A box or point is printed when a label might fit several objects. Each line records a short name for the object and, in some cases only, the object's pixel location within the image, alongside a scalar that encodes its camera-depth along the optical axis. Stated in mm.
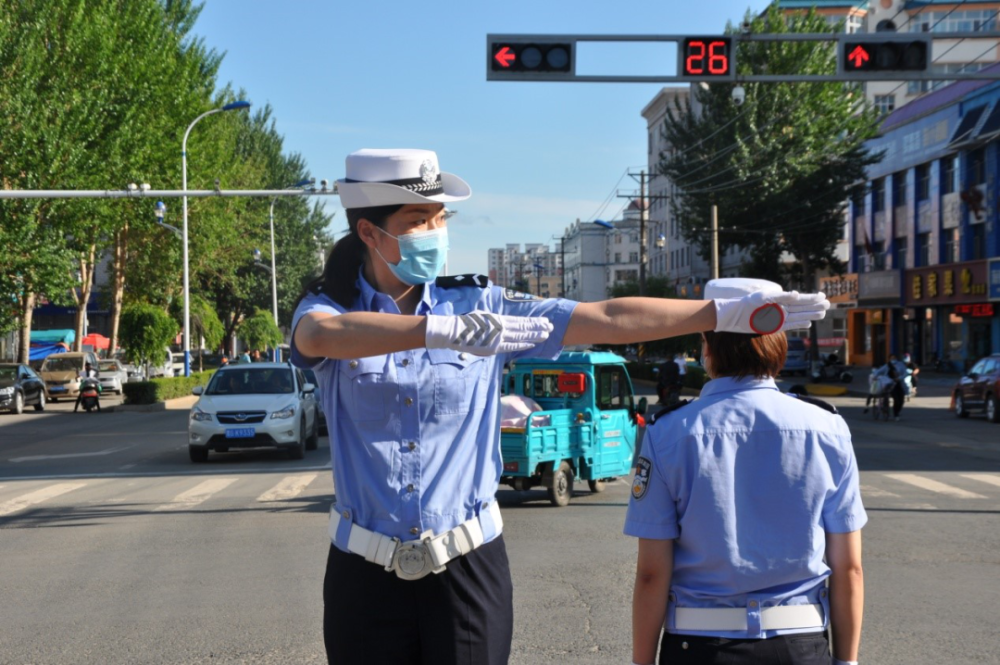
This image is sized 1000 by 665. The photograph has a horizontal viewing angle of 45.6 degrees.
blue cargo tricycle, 12297
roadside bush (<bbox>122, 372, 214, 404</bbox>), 37156
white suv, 18312
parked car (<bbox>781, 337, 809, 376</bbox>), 54906
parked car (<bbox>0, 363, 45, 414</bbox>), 34469
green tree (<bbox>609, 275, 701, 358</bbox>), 50000
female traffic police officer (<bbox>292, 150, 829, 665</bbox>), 2896
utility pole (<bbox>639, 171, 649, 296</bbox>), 55844
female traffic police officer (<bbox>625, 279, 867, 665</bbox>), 2979
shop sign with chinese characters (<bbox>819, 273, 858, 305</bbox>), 62662
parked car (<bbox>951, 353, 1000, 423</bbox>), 27672
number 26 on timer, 15992
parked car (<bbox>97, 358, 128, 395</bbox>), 48344
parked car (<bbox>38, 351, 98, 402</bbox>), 42469
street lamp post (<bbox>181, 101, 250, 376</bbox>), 43438
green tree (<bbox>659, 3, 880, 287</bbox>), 54875
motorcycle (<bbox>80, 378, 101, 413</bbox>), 35312
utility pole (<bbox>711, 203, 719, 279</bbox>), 44688
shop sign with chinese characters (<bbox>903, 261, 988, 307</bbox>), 47656
